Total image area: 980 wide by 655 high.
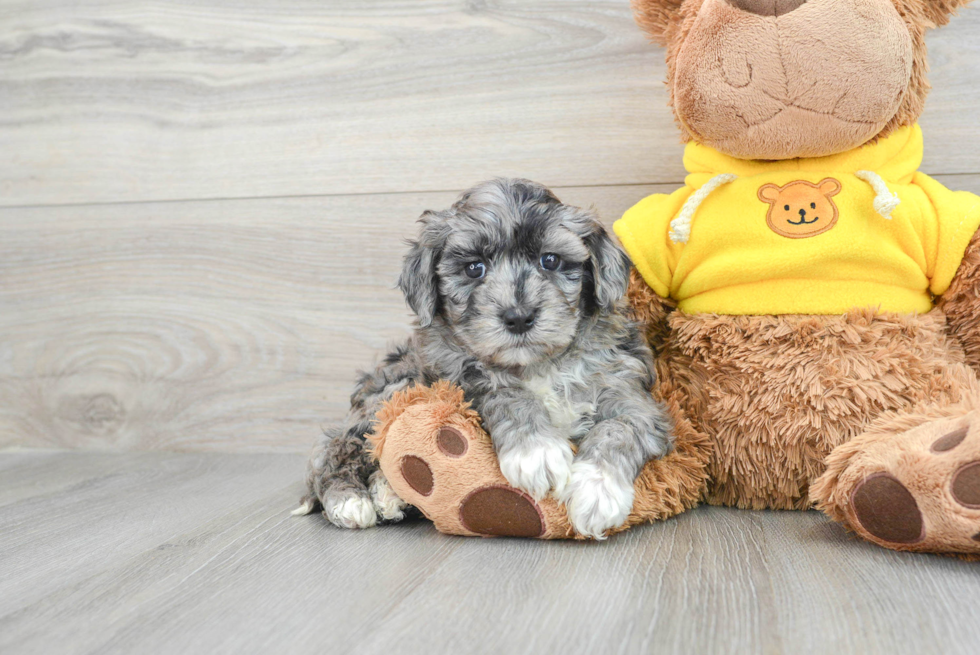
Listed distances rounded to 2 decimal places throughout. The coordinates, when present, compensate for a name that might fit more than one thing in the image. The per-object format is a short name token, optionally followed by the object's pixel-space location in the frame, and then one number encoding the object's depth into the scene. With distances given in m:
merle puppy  0.72
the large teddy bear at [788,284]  0.72
